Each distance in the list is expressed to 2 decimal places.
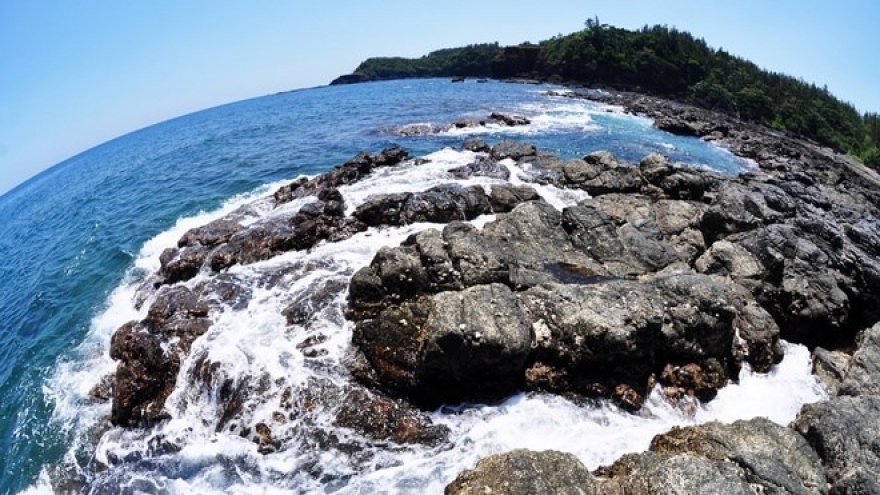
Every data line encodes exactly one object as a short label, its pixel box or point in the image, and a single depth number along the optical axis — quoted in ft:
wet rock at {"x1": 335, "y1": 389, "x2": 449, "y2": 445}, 39.65
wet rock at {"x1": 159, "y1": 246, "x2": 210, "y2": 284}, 65.92
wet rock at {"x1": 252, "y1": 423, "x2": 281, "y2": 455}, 39.81
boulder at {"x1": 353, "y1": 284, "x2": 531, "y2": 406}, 40.91
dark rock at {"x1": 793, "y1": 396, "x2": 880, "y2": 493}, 28.35
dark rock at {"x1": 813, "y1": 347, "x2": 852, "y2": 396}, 46.06
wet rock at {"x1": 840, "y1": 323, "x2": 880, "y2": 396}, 41.20
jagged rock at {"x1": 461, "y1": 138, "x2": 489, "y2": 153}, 118.01
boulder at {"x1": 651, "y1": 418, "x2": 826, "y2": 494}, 27.96
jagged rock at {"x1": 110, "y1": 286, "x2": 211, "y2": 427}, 46.65
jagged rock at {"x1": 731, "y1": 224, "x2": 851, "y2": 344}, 53.57
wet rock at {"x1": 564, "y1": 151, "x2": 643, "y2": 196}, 87.30
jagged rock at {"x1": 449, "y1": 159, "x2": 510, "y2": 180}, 94.58
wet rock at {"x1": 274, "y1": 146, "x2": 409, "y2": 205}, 93.09
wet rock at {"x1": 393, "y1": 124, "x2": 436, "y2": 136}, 154.71
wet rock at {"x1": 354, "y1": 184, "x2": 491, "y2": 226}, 74.95
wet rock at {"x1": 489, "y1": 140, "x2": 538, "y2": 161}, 107.97
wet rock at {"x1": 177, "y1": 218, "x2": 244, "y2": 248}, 74.33
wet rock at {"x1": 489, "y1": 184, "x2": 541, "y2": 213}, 78.79
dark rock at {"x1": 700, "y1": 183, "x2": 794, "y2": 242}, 65.77
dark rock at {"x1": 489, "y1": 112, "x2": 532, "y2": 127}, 170.31
